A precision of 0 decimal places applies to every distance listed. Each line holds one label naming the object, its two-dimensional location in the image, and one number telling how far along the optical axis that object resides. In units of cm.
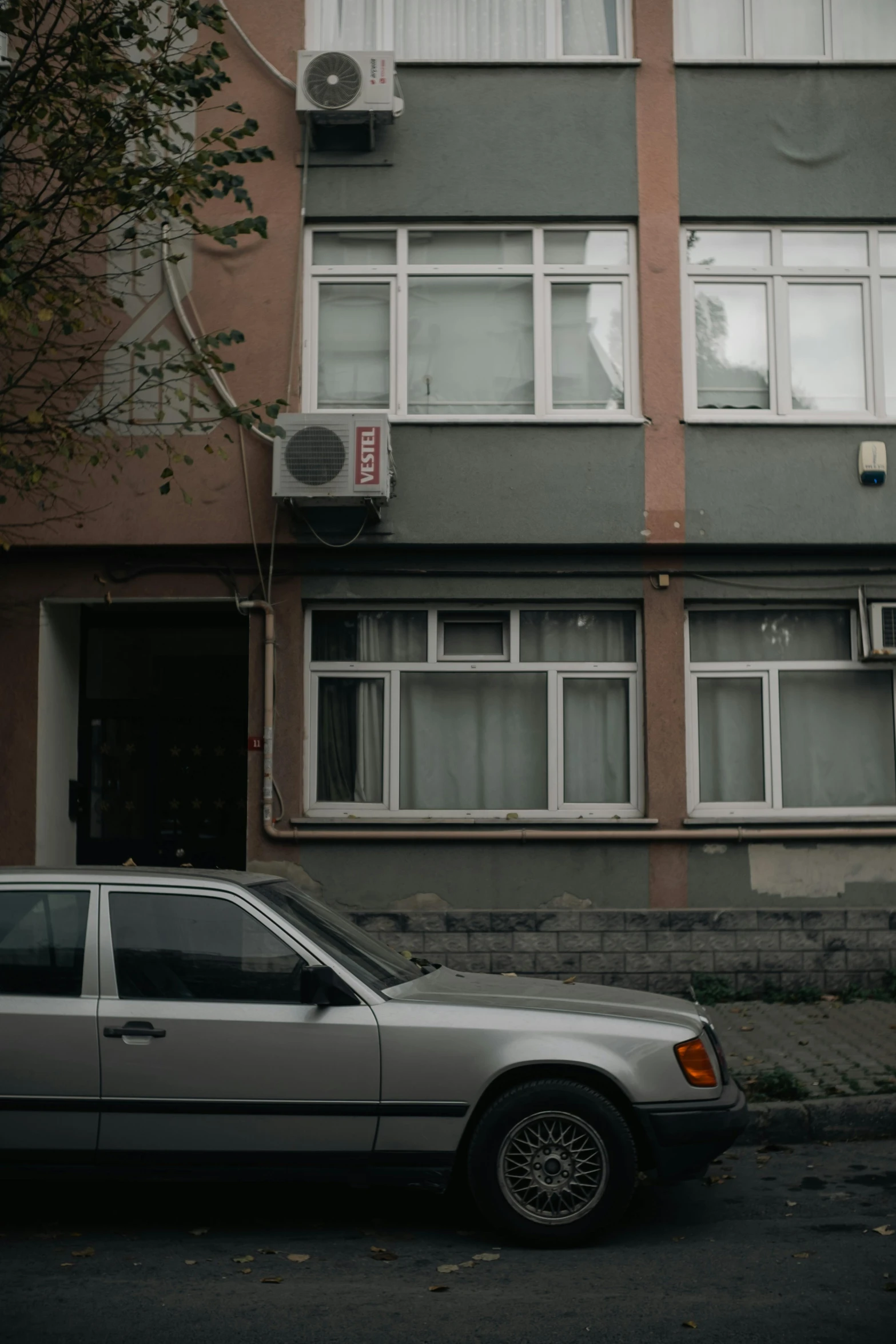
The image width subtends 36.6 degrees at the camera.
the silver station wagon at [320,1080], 530
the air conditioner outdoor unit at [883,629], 1092
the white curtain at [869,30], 1152
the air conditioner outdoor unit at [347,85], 1088
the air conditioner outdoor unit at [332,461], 1027
